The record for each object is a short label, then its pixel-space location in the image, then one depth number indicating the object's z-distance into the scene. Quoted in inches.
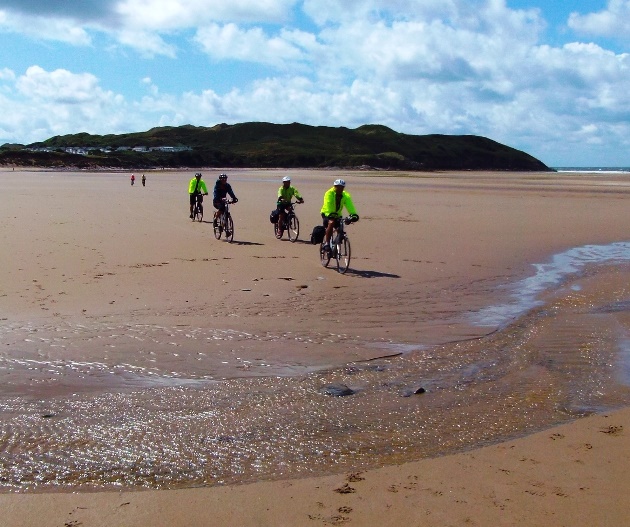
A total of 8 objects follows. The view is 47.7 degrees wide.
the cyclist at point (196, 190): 848.9
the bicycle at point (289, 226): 660.7
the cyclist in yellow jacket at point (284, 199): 661.3
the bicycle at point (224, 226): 645.9
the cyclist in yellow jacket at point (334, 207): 494.0
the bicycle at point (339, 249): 478.3
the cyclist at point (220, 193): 666.8
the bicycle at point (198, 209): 853.8
